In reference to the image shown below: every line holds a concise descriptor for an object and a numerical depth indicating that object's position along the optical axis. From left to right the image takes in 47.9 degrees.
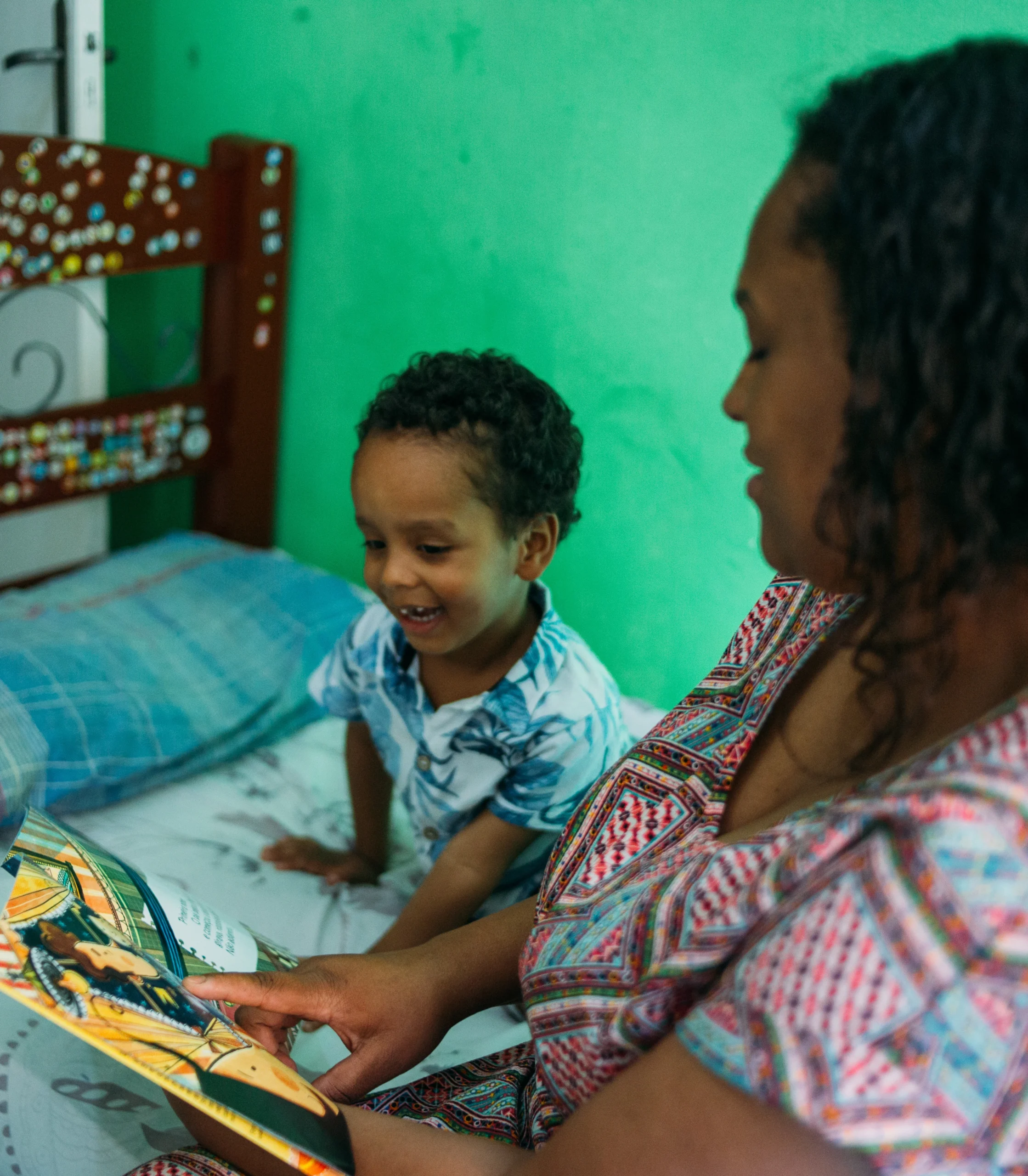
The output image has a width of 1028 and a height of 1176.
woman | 0.45
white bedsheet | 0.95
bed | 1.36
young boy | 1.21
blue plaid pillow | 1.46
